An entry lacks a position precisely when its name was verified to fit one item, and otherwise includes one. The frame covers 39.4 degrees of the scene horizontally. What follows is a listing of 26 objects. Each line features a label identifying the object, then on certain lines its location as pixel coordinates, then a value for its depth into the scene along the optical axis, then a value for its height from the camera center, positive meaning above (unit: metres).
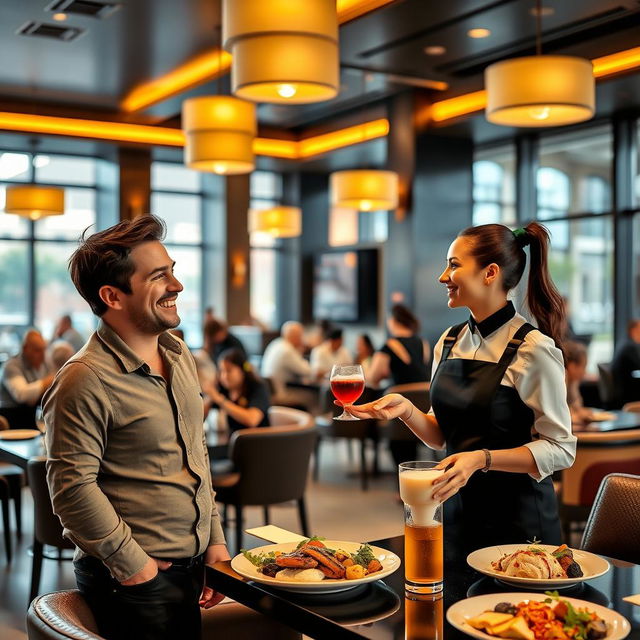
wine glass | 2.21 -0.22
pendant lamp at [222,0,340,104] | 4.05 +1.17
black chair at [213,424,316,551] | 4.63 -0.91
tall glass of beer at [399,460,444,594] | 1.76 -0.48
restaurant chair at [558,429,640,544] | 4.31 -0.83
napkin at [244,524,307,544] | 2.11 -0.59
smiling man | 1.94 -0.36
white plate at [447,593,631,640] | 1.50 -0.57
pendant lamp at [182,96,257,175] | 6.17 +1.14
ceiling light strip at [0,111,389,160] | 10.53 +1.99
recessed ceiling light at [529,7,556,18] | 6.35 +2.03
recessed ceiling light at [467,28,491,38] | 6.89 +2.03
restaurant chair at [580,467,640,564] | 2.34 -0.61
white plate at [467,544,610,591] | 1.75 -0.57
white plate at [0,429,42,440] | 4.93 -0.80
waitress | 2.27 -0.27
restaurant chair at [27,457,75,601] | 3.83 -0.96
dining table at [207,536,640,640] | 1.59 -0.60
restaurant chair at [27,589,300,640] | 1.64 -0.71
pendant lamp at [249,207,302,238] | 11.94 +0.96
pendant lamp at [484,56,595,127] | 4.96 +1.17
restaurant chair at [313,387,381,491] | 7.11 -1.10
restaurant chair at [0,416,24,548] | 5.18 -1.11
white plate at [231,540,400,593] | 1.73 -0.57
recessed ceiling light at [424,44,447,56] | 7.31 +2.03
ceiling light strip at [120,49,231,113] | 8.24 +2.19
